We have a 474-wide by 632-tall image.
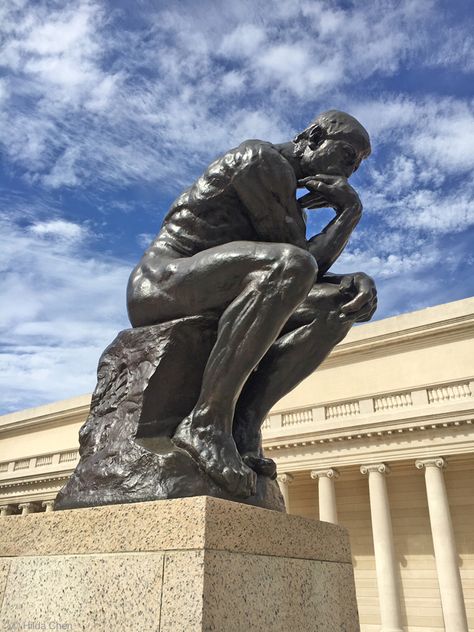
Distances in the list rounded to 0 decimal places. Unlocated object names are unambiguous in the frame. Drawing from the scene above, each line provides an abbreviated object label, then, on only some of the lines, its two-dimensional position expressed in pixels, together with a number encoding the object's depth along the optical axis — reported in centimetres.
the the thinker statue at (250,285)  311
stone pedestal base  240
